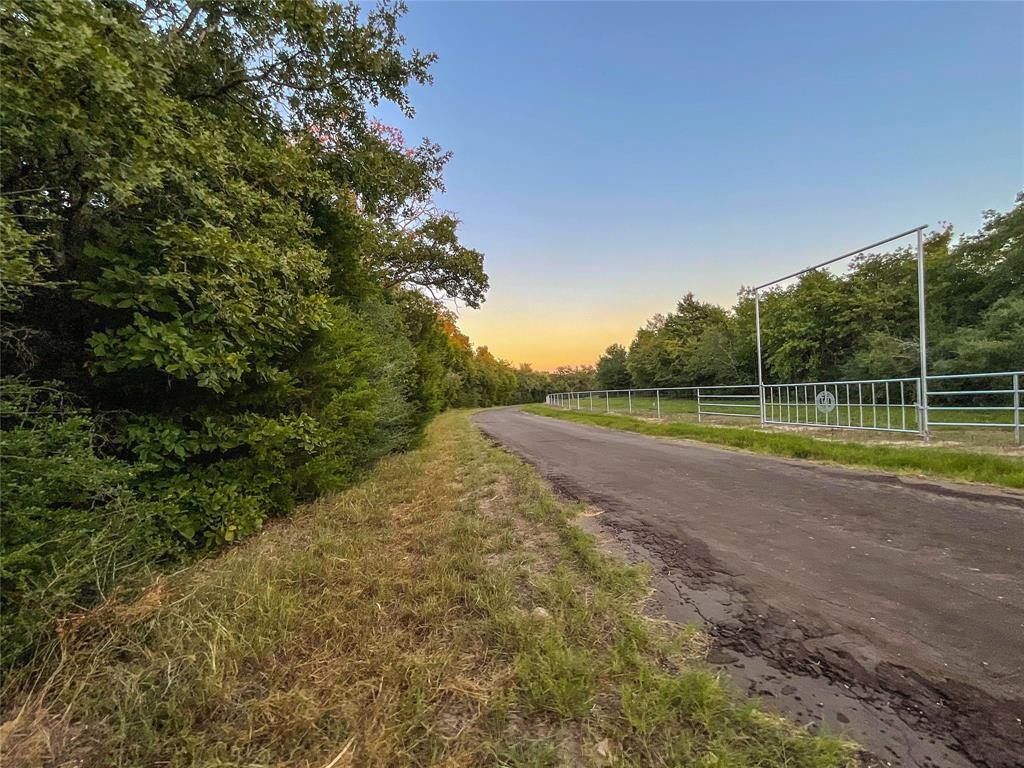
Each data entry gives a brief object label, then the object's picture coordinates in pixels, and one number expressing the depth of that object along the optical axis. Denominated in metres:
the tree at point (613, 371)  46.52
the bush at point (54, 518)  1.79
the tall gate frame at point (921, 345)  7.67
